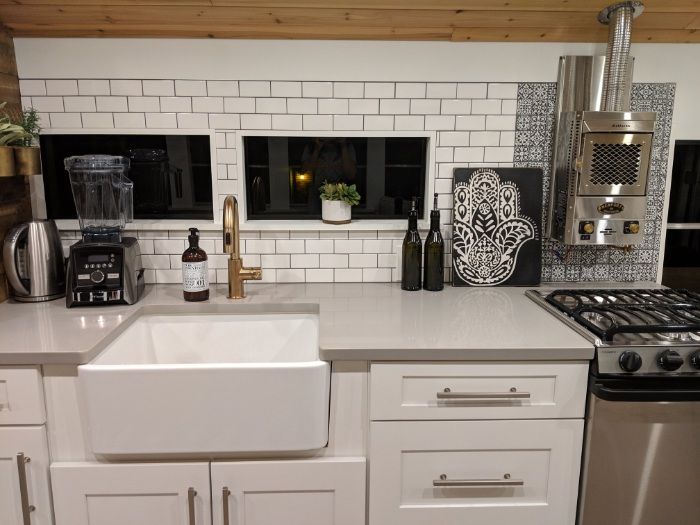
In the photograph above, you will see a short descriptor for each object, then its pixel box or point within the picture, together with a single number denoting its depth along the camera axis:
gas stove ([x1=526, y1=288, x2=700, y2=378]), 1.51
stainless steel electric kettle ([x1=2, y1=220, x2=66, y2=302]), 1.88
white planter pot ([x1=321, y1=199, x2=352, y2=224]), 2.19
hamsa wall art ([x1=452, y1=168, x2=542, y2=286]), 2.17
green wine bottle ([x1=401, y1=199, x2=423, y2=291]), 2.12
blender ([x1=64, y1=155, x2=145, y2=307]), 1.87
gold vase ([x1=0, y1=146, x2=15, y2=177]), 1.74
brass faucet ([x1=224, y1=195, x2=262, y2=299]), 1.96
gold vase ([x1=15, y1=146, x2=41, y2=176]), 1.82
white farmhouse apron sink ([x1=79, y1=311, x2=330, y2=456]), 1.48
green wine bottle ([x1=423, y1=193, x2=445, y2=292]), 2.12
